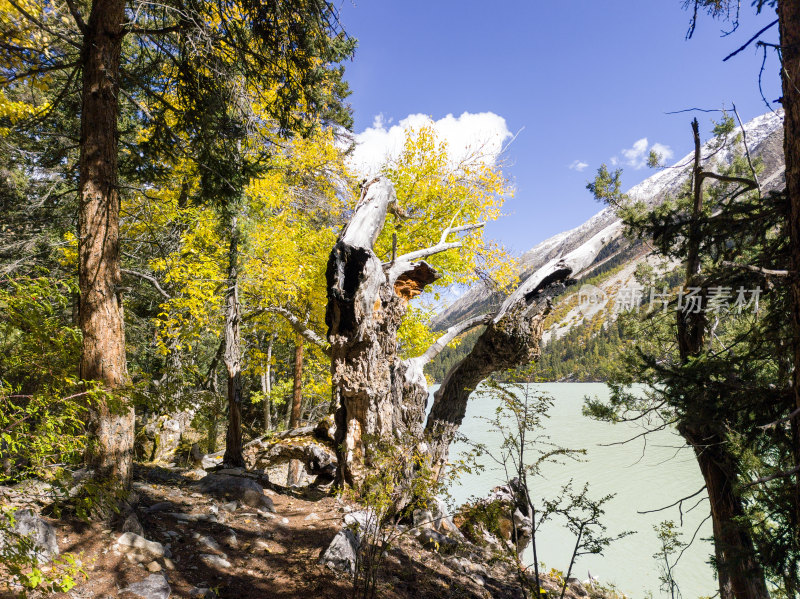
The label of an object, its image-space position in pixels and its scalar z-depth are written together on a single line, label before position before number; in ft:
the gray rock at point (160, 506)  13.19
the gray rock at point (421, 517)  15.80
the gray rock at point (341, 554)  11.15
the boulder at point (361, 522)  10.29
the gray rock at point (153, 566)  9.35
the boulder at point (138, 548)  9.61
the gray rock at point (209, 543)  11.50
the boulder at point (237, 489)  16.10
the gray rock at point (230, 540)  12.06
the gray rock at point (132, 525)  10.29
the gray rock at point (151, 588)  8.46
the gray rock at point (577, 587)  17.53
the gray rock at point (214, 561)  10.68
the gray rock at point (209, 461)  30.17
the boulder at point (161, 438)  31.81
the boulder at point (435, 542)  14.74
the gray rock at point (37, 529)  8.33
